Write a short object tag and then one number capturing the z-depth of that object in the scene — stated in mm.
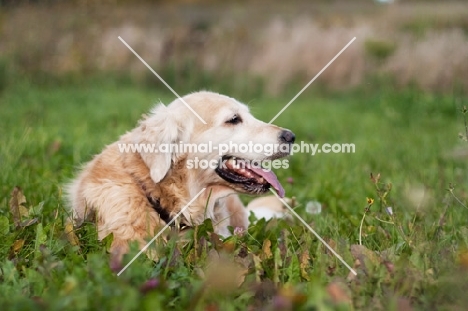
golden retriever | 3113
